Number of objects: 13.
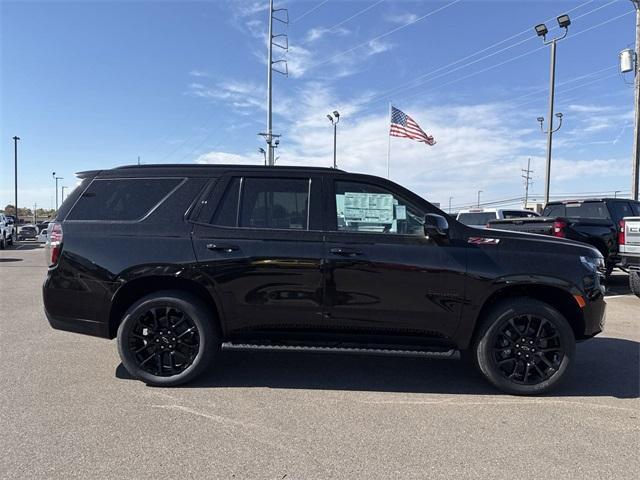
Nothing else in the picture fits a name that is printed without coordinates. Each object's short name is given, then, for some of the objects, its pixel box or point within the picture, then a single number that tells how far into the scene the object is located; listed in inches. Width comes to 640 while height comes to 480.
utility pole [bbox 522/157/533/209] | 3512.8
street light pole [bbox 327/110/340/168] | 1341.0
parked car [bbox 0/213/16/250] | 971.5
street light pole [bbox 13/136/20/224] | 2022.6
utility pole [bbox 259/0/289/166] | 1209.4
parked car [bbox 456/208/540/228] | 613.7
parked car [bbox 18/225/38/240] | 1434.5
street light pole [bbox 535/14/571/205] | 764.6
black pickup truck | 384.8
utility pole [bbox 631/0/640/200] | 609.9
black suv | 169.8
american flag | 896.9
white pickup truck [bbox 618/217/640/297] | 327.9
